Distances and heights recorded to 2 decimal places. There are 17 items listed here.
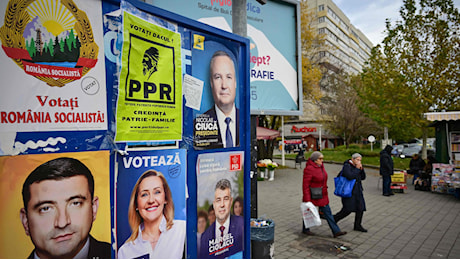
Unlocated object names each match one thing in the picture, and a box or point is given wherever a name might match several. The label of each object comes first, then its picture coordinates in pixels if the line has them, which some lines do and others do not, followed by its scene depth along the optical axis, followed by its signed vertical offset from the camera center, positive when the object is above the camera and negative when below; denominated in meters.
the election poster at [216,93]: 3.10 +0.46
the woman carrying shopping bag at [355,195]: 7.12 -1.28
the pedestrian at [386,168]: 11.37 -1.12
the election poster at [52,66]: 2.06 +0.49
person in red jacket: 6.78 -1.04
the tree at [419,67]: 16.44 +3.67
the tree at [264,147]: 20.41 -0.64
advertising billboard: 5.73 +1.55
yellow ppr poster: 2.52 +0.44
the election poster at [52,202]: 2.04 -0.42
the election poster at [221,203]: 3.14 -0.66
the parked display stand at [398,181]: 12.25 -1.70
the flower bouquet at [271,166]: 16.23 -1.42
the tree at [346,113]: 31.44 +2.28
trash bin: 4.52 -1.44
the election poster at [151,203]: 2.55 -0.54
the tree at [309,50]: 19.12 +5.67
